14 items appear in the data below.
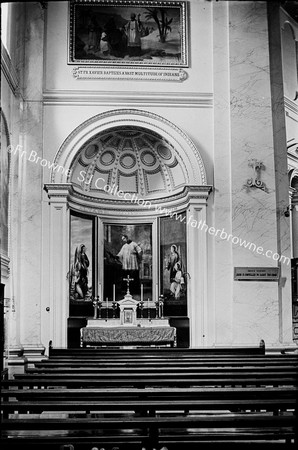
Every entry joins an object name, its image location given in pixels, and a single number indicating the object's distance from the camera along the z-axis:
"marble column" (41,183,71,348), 12.31
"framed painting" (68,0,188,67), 13.30
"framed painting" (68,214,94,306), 13.27
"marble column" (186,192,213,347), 12.59
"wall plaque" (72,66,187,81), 13.13
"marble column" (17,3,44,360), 12.23
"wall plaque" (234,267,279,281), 12.50
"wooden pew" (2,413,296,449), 3.95
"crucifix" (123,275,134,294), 13.86
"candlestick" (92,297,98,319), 13.11
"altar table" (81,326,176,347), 12.38
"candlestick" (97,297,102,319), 13.33
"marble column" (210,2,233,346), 12.53
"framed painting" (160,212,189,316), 13.41
